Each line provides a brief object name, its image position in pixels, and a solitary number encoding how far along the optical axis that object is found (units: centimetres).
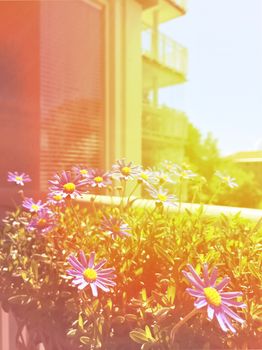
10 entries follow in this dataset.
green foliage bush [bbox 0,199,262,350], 50
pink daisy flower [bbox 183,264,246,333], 38
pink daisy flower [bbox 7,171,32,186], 88
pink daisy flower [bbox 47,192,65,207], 69
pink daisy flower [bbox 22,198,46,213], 78
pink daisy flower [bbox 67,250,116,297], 47
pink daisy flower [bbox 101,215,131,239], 65
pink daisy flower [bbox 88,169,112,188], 79
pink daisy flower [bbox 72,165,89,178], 76
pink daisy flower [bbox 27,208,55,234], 74
